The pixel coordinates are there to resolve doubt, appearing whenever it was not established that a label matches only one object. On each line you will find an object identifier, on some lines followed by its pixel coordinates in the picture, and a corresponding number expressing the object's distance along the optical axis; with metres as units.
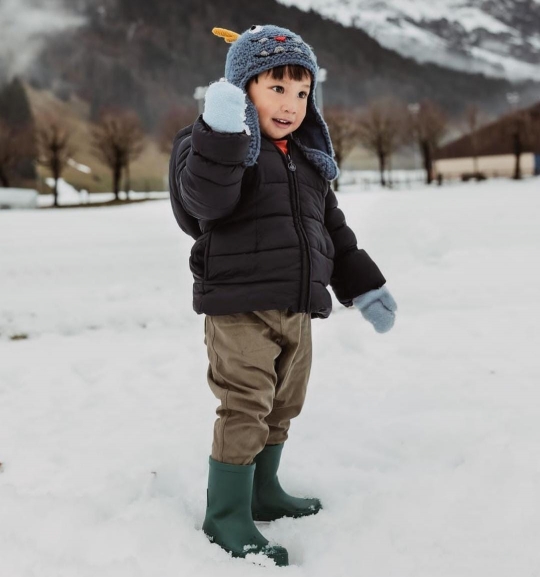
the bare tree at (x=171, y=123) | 53.17
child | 2.04
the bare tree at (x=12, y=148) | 49.53
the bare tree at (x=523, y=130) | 52.12
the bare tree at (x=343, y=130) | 55.91
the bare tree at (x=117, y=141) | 54.16
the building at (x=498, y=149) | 52.62
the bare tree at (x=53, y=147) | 54.00
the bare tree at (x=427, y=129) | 56.53
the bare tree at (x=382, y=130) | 58.09
